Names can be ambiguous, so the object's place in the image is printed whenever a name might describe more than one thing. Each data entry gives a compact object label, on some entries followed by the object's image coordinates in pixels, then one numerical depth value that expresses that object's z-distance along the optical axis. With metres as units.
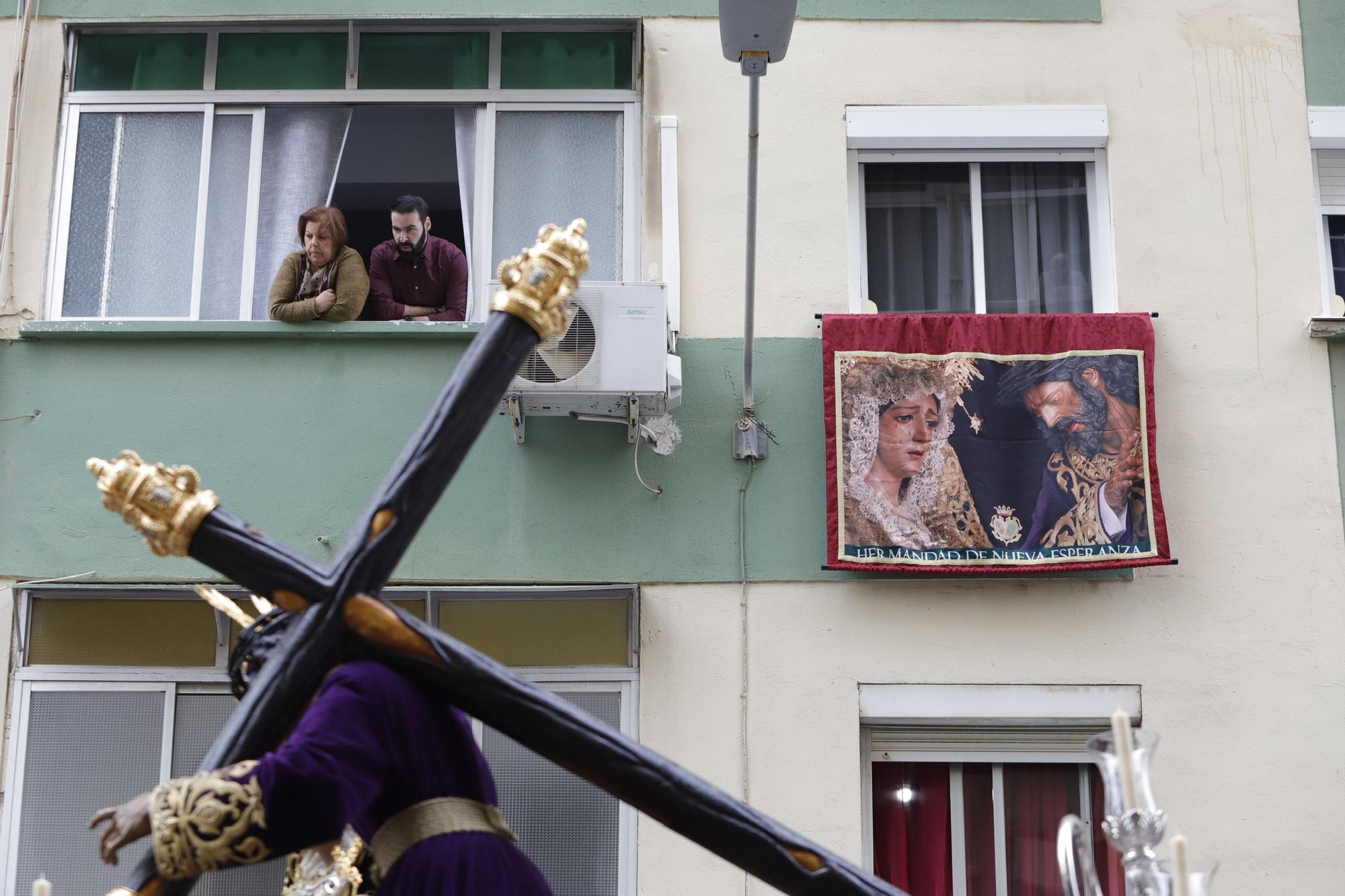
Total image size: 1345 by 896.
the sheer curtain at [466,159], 9.12
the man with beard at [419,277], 8.85
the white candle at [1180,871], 3.01
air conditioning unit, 7.87
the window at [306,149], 9.07
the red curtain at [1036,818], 8.23
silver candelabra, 3.21
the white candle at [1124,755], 3.03
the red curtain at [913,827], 8.27
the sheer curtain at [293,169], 9.11
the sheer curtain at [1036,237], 9.02
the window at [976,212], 8.92
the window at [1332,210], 9.14
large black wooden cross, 3.78
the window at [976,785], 8.16
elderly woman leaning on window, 8.54
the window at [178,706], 8.07
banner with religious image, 8.25
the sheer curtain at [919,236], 9.09
